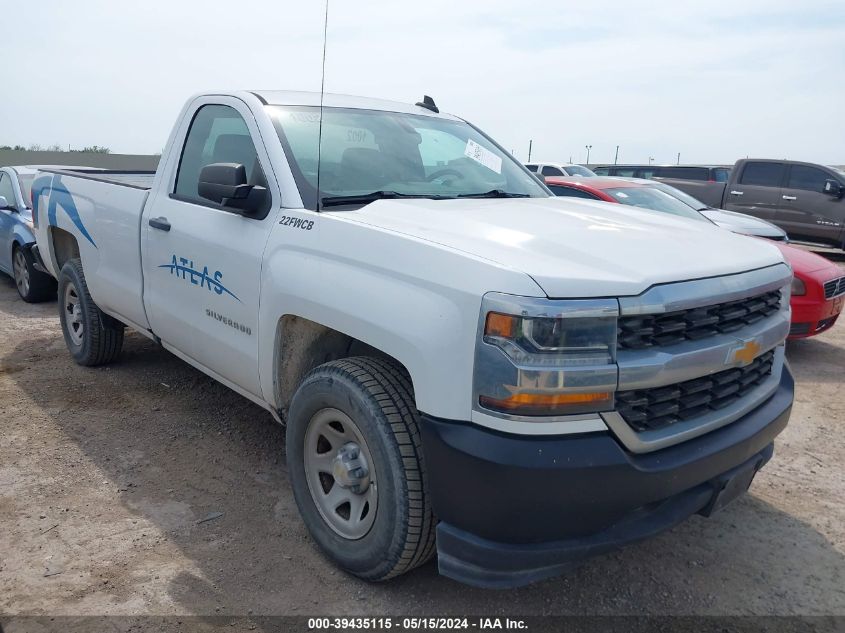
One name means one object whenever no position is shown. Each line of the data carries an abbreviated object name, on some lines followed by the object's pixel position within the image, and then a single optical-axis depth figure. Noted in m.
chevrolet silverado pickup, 2.15
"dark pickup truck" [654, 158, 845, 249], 12.62
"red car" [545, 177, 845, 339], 5.96
